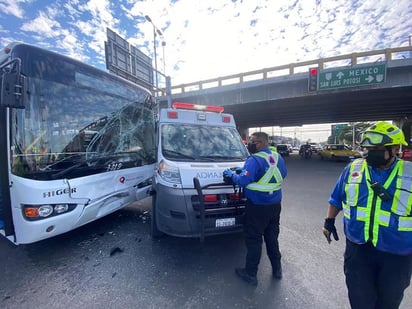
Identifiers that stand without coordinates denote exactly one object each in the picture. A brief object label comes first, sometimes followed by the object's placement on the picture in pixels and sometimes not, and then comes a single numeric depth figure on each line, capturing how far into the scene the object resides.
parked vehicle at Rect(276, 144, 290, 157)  26.77
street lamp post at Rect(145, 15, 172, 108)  11.42
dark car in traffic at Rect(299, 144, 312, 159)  24.59
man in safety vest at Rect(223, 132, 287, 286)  2.62
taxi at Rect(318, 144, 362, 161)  18.95
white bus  2.72
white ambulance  2.95
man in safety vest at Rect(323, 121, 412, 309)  1.60
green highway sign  11.12
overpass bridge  11.34
